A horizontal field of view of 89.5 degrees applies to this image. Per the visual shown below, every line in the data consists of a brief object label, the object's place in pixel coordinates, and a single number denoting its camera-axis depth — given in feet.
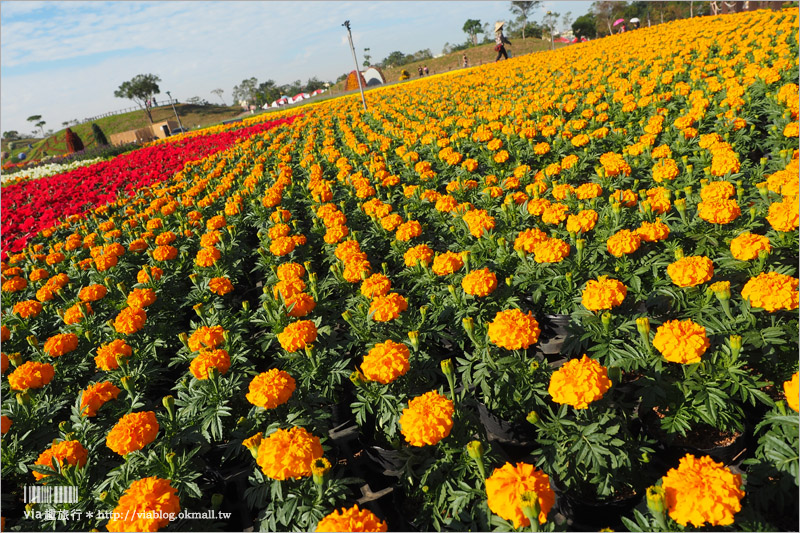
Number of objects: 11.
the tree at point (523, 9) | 217.83
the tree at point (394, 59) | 329.64
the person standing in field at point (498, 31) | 93.81
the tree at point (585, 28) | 178.84
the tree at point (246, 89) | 354.74
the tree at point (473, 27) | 291.20
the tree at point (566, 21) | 250.57
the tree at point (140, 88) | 201.87
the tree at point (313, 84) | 296.22
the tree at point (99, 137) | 100.50
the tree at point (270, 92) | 250.78
